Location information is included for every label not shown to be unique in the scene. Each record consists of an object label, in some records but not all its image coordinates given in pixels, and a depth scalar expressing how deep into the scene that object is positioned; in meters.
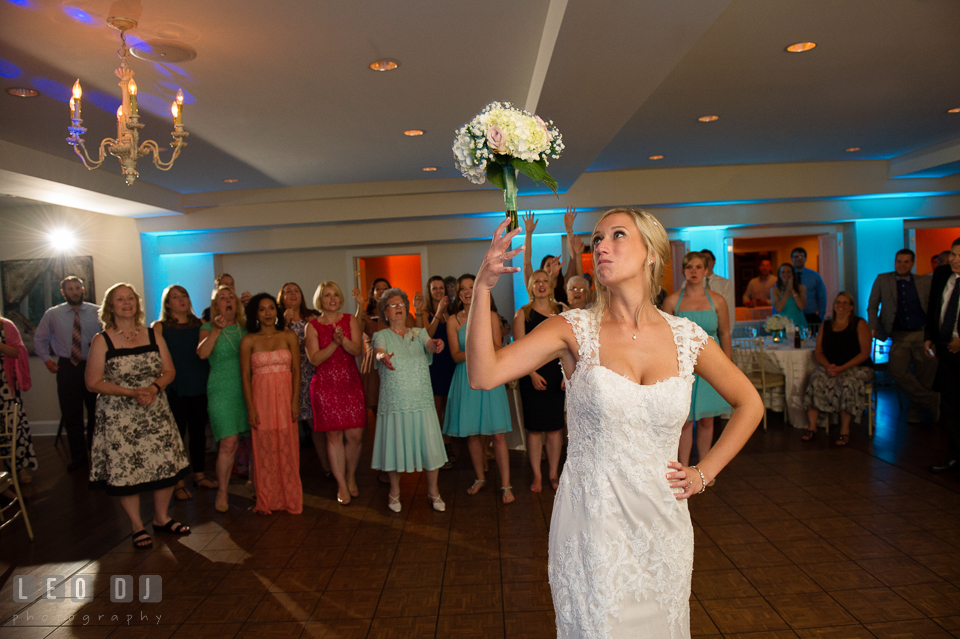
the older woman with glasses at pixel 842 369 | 6.07
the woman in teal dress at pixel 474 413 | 4.75
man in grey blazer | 6.67
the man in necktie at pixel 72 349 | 6.46
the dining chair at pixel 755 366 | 6.70
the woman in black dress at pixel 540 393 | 4.78
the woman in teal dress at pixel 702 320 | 4.72
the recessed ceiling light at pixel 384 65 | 4.22
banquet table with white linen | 6.68
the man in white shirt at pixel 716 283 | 6.79
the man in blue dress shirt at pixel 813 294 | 8.54
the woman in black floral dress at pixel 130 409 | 4.03
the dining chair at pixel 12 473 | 4.01
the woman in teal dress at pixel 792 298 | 8.34
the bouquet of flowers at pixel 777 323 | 7.32
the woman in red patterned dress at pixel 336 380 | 4.74
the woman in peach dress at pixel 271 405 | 4.61
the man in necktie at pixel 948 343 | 4.81
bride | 1.78
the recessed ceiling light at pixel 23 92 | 4.41
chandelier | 3.36
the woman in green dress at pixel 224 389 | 4.79
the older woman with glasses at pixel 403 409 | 4.49
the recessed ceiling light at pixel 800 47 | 4.33
